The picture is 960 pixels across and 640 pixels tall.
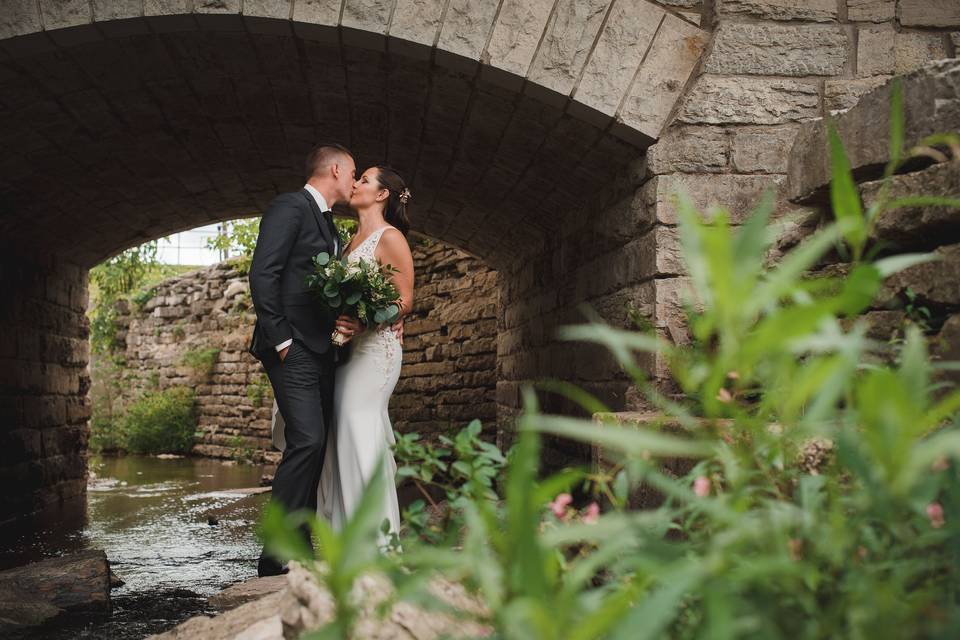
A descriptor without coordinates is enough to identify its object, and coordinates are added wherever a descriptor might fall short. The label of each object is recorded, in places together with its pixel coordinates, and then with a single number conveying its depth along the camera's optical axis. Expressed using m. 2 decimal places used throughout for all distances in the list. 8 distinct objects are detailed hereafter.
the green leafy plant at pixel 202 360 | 11.95
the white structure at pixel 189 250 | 24.22
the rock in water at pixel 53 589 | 3.02
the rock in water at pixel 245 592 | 3.00
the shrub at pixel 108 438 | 12.37
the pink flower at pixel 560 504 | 1.32
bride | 3.41
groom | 3.34
